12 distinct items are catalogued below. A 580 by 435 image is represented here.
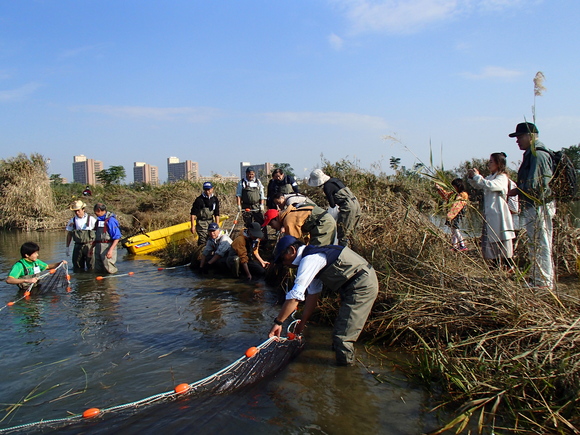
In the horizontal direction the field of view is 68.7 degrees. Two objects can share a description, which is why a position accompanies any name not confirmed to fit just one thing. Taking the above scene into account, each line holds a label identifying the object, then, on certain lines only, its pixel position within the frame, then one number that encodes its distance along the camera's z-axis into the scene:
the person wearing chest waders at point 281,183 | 8.78
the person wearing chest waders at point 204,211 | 10.20
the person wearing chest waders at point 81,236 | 9.82
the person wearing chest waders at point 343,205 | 6.71
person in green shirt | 7.58
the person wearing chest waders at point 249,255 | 7.89
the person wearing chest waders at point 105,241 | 9.62
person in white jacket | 5.07
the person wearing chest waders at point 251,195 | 9.89
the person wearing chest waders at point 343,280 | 4.08
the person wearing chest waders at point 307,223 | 5.93
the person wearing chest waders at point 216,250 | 8.94
